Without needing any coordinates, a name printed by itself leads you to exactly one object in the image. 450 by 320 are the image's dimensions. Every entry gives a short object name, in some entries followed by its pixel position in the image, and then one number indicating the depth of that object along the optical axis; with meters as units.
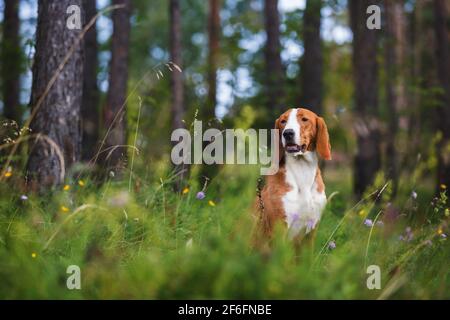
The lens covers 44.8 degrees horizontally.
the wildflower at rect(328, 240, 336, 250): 4.56
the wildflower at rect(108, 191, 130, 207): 4.29
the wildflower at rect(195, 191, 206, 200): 4.77
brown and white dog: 4.75
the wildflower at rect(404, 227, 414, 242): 4.73
